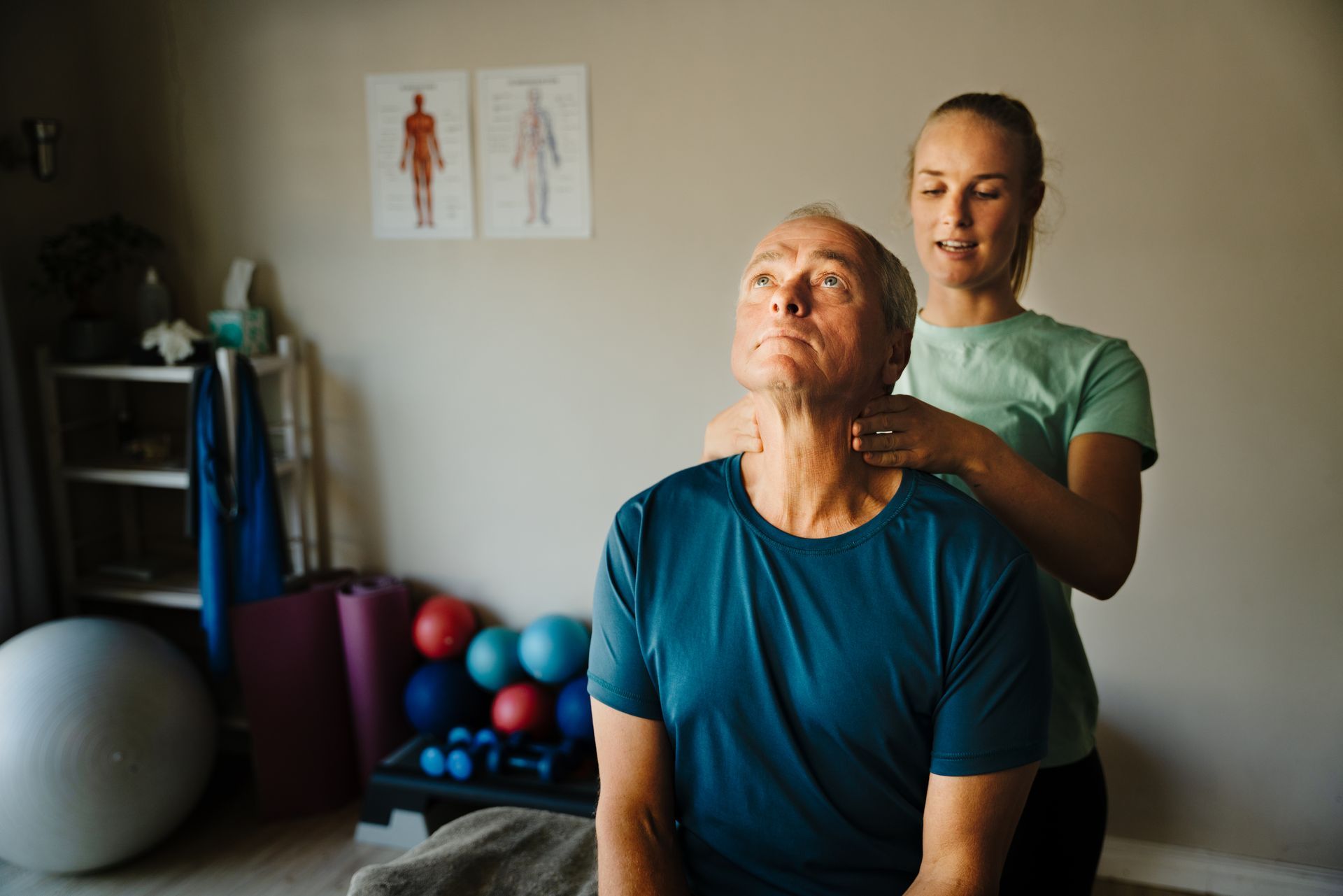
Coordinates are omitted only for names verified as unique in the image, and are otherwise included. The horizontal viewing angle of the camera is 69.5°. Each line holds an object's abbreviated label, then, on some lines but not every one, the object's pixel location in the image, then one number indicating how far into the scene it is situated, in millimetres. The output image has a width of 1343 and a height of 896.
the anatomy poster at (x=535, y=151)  2967
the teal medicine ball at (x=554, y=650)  2965
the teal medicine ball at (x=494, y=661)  3047
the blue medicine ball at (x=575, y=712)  2883
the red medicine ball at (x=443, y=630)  3098
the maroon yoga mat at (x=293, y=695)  2971
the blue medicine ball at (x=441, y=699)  2979
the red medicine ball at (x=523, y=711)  2963
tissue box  3162
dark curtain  2881
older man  1064
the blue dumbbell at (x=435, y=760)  2824
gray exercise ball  2453
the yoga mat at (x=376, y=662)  3031
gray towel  1314
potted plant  3070
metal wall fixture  3035
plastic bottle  3227
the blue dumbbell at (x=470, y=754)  2805
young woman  1302
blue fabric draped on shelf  2912
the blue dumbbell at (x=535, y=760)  2795
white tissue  3244
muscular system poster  3072
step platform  2727
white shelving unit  3059
